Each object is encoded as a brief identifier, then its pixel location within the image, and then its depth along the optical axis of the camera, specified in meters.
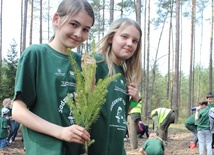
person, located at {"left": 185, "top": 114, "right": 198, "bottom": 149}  10.14
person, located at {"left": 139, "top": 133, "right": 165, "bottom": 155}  5.77
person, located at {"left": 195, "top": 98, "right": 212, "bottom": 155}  8.18
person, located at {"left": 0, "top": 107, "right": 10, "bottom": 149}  8.84
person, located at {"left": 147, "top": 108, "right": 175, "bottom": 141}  10.61
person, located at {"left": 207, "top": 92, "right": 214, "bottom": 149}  8.87
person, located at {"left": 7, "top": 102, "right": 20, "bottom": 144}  10.11
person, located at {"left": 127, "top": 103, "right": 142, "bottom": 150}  9.21
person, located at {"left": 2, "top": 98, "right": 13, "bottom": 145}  9.35
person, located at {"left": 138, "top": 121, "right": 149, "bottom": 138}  12.94
